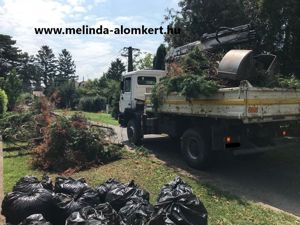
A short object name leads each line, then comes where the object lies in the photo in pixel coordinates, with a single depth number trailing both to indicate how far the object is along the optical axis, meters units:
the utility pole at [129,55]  24.24
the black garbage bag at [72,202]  3.12
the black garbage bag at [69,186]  3.58
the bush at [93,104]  23.39
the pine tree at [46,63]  58.50
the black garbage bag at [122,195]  3.33
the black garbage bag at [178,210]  2.74
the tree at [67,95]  27.10
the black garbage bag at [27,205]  3.10
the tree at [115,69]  38.01
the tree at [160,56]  13.67
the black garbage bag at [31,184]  3.47
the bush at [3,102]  14.24
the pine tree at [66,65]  62.73
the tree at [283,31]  7.77
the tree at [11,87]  20.42
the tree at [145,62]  29.53
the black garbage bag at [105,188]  3.54
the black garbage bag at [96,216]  2.70
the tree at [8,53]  36.33
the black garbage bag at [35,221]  2.68
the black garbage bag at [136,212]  2.83
